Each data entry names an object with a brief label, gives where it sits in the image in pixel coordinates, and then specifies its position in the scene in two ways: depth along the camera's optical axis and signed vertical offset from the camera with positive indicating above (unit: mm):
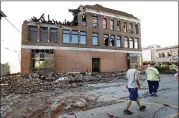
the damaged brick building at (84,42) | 15020 +2961
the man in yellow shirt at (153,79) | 5572 -997
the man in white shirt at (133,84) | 3742 -849
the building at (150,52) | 34809 +2519
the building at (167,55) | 29659 +1550
